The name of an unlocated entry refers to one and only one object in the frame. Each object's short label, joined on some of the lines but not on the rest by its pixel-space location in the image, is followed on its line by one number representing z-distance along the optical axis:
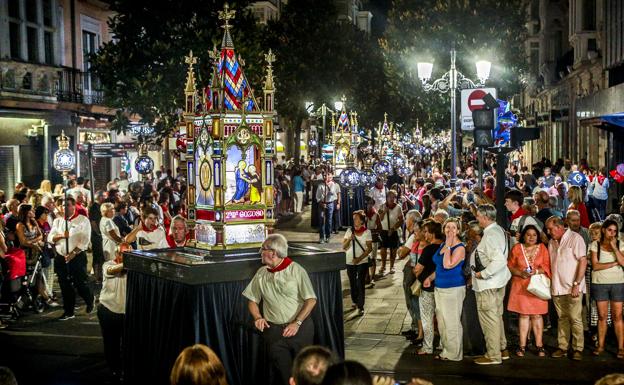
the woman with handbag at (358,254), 12.45
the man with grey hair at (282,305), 7.30
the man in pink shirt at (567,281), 9.77
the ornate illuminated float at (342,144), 25.03
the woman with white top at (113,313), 9.05
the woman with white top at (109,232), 11.47
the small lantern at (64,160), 19.00
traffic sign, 17.94
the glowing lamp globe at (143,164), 22.81
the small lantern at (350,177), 23.09
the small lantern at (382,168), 27.07
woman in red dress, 9.76
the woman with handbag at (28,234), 12.88
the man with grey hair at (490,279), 9.41
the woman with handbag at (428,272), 9.96
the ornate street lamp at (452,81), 19.47
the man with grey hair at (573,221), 10.76
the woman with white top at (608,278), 9.72
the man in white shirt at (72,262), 12.35
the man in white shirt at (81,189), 18.14
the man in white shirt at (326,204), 21.50
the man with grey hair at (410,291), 10.78
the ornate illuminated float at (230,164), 9.02
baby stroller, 12.39
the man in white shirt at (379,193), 20.75
